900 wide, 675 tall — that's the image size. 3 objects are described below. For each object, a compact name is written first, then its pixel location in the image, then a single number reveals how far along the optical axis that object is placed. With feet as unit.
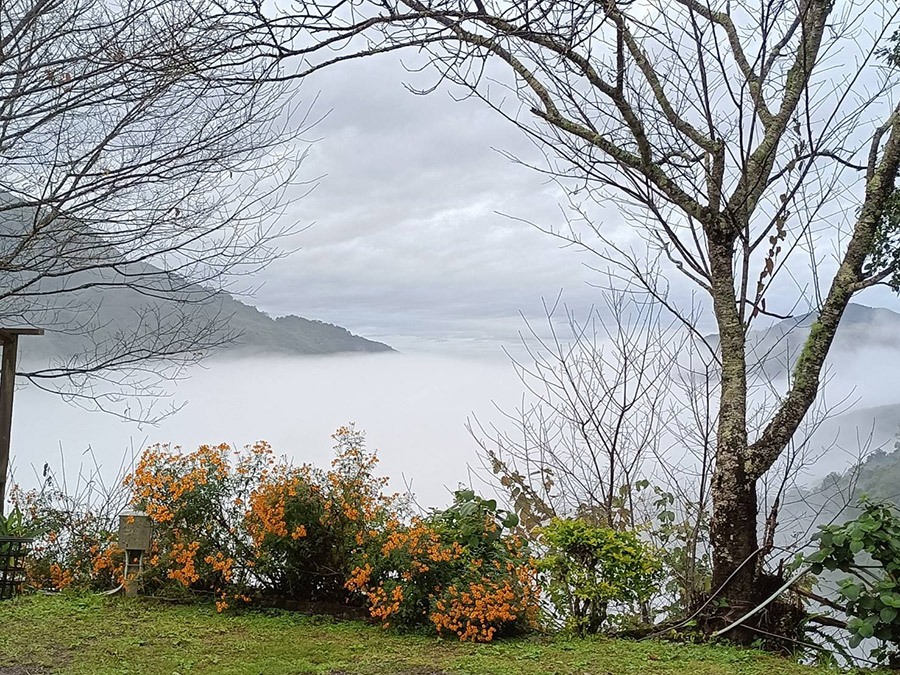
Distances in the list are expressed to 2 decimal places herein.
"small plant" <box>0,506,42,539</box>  17.66
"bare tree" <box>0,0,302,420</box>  17.83
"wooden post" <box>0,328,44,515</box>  19.25
